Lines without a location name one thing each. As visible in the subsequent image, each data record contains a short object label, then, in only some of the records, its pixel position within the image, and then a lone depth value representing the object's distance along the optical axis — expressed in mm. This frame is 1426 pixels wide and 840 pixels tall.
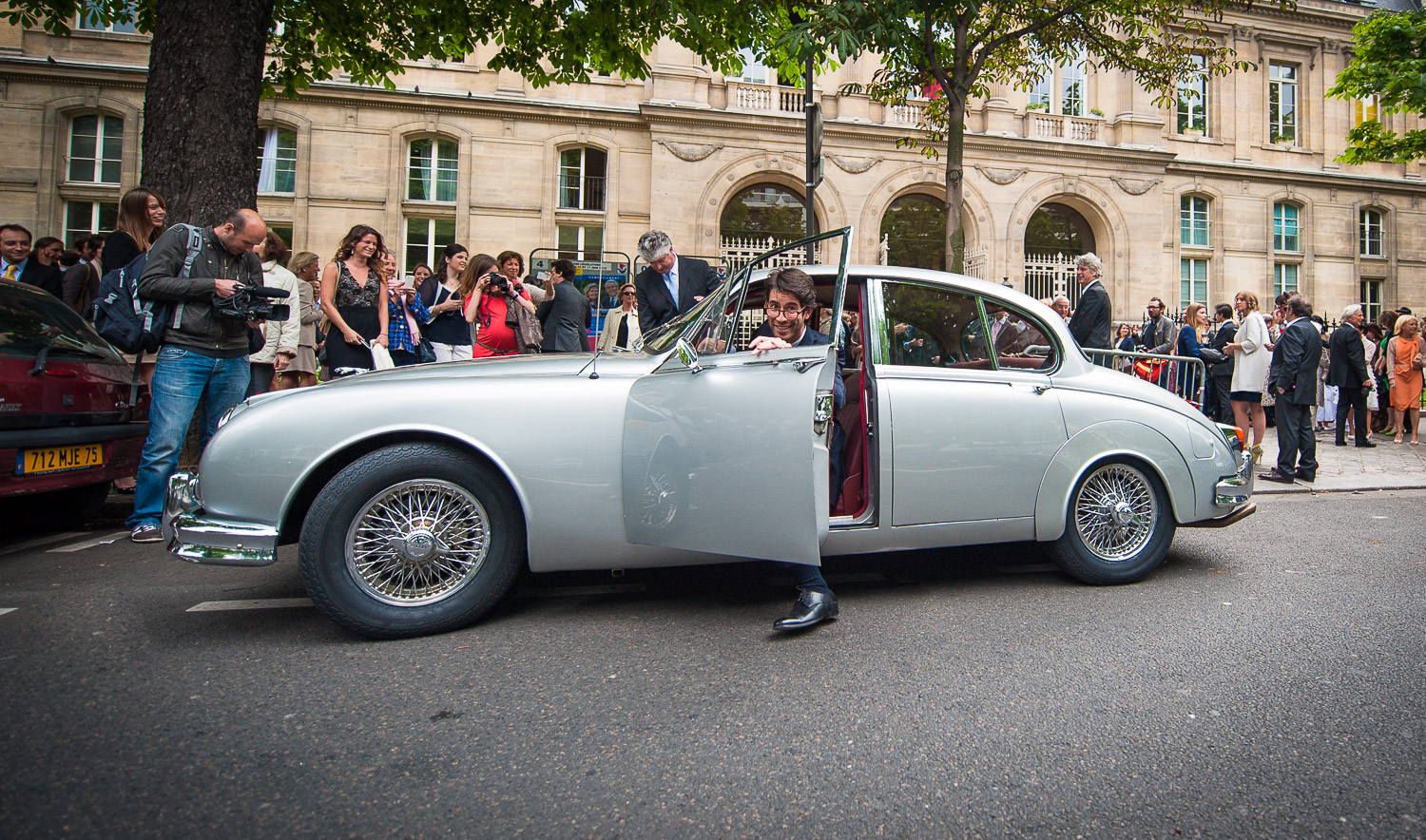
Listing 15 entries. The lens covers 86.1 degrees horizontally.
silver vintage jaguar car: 2855
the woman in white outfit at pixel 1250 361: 8219
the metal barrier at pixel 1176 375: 6047
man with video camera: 4461
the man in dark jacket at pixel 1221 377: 9500
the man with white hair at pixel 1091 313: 7273
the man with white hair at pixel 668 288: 6023
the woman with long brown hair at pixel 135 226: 5207
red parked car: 4035
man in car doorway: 3113
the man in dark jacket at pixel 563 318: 7277
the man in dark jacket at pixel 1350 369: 9969
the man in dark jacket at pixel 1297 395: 7406
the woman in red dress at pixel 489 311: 6411
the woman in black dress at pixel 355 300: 5645
